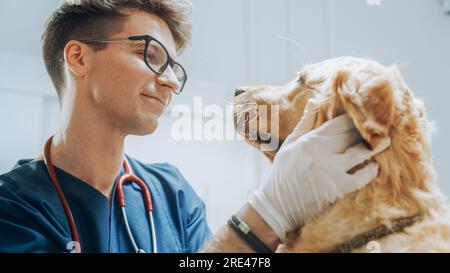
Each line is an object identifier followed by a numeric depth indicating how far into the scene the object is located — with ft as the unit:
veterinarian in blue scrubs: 2.94
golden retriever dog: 2.67
